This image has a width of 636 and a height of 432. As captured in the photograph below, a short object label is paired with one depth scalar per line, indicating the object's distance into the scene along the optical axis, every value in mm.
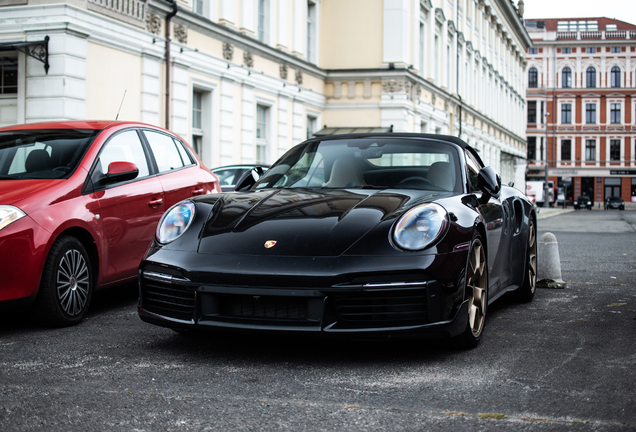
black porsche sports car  3865
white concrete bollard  7387
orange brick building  82188
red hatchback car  4809
